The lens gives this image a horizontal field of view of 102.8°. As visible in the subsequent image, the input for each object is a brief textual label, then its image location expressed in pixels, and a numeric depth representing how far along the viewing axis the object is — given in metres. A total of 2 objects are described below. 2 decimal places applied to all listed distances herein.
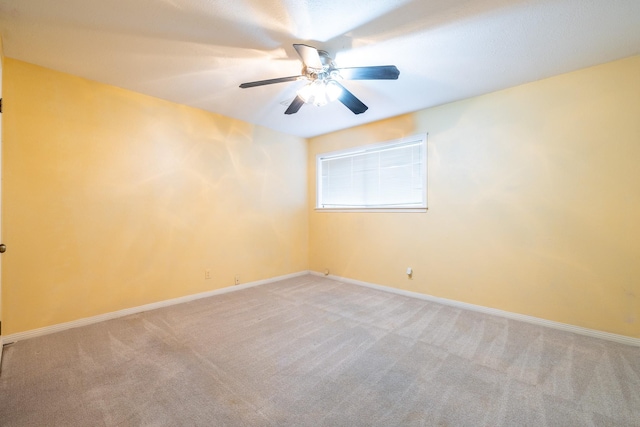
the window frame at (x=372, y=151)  3.37
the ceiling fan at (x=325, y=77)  1.86
